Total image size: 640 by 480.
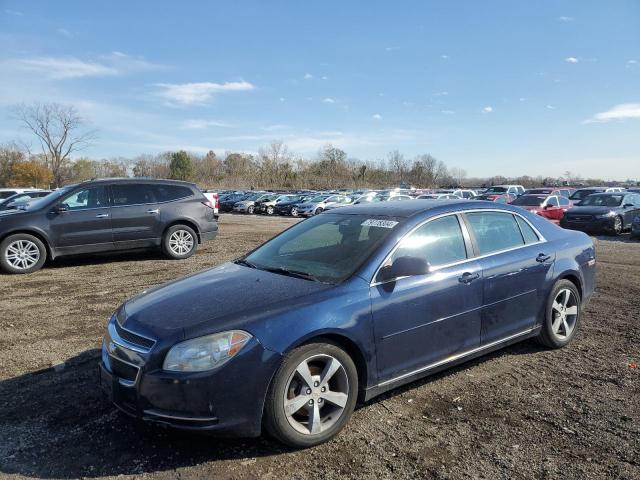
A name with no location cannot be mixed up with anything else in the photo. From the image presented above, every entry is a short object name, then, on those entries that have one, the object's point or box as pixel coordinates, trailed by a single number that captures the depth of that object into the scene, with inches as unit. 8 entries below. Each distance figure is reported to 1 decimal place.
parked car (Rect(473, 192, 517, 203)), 1120.6
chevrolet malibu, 115.1
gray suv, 356.8
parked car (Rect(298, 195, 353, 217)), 1299.2
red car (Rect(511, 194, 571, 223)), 819.4
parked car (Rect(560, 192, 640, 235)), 687.7
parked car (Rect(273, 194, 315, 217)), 1375.0
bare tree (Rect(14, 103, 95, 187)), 2714.1
